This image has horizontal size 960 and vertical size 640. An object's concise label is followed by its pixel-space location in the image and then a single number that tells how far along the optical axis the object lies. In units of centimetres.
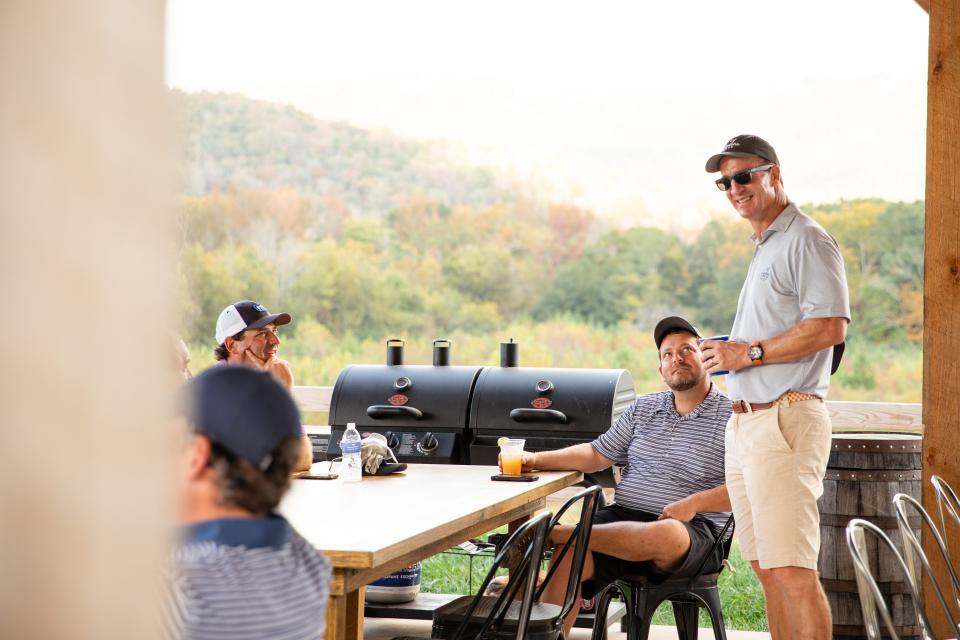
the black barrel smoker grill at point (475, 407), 494
